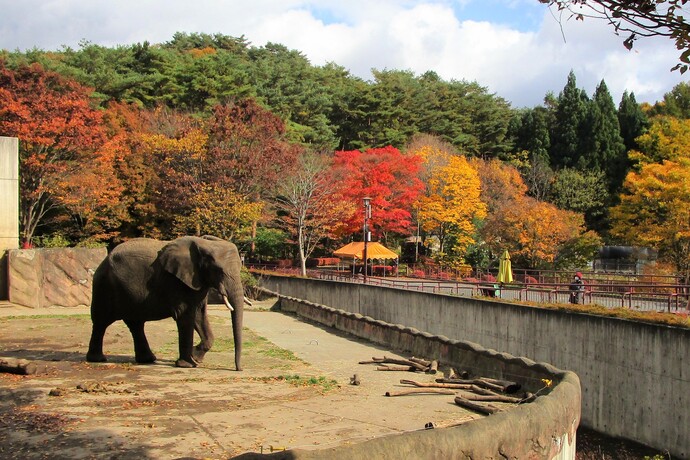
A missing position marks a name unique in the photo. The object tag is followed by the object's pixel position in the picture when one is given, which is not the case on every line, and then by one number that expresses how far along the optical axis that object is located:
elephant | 14.97
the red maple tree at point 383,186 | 47.48
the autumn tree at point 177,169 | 42.44
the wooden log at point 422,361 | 17.22
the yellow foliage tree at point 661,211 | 34.44
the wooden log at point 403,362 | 17.05
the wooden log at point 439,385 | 14.30
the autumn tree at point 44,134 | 34.62
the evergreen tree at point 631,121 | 62.19
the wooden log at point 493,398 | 13.07
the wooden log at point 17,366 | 13.31
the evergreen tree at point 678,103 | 61.79
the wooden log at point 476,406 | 11.91
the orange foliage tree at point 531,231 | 42.38
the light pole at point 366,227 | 34.94
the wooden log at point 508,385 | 14.05
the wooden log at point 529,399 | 10.91
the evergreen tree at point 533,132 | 65.81
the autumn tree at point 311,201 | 44.84
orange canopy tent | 43.69
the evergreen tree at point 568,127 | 63.25
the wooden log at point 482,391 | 13.78
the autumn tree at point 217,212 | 41.81
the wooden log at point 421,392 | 13.52
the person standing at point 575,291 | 23.54
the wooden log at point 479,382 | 14.24
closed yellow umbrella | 29.69
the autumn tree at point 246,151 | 42.56
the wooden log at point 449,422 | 10.15
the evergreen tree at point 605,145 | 59.94
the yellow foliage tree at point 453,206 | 47.59
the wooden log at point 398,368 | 16.91
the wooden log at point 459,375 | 16.29
